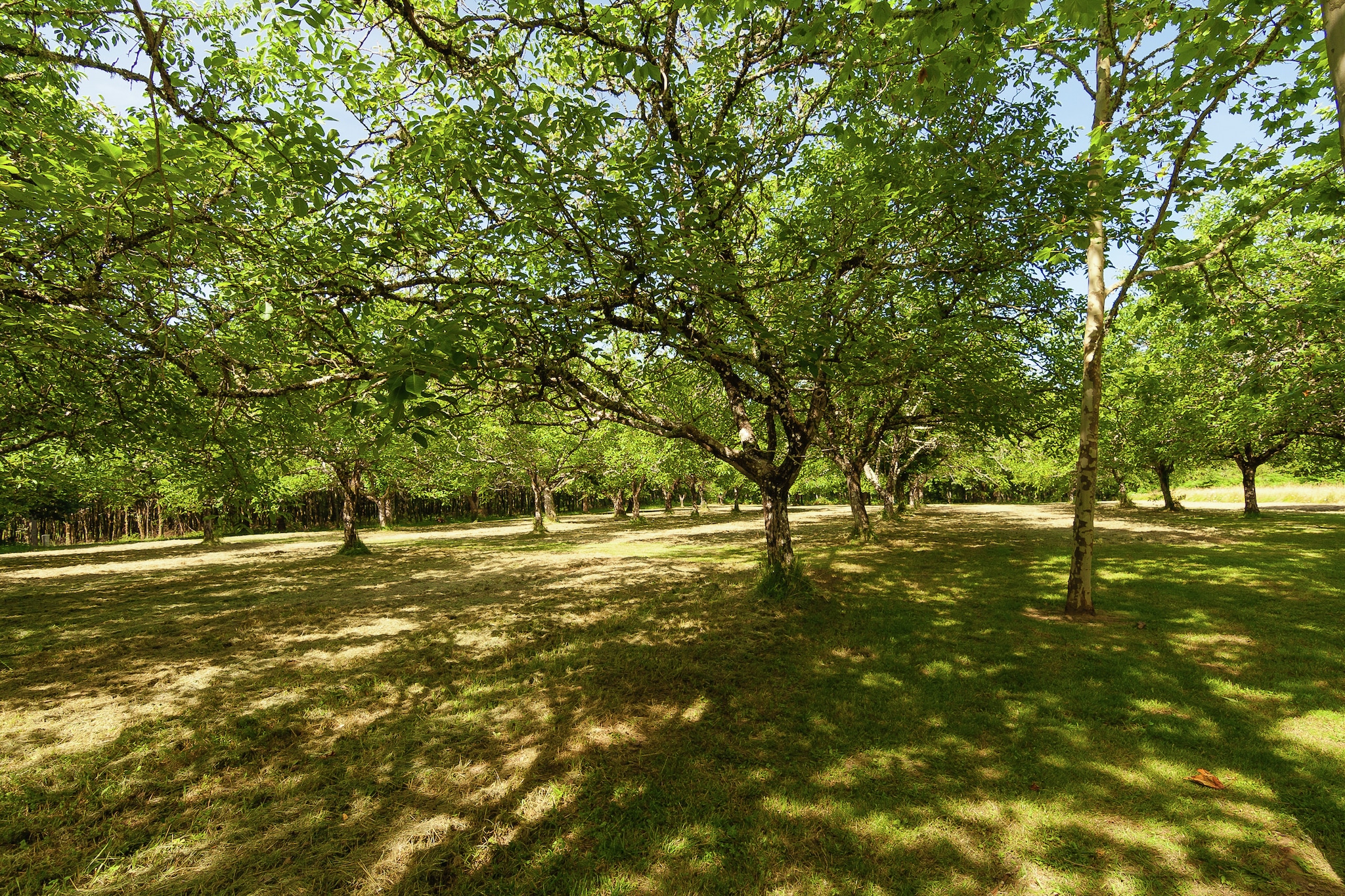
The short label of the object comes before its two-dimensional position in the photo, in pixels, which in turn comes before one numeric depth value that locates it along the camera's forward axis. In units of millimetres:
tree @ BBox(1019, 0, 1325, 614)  5504
